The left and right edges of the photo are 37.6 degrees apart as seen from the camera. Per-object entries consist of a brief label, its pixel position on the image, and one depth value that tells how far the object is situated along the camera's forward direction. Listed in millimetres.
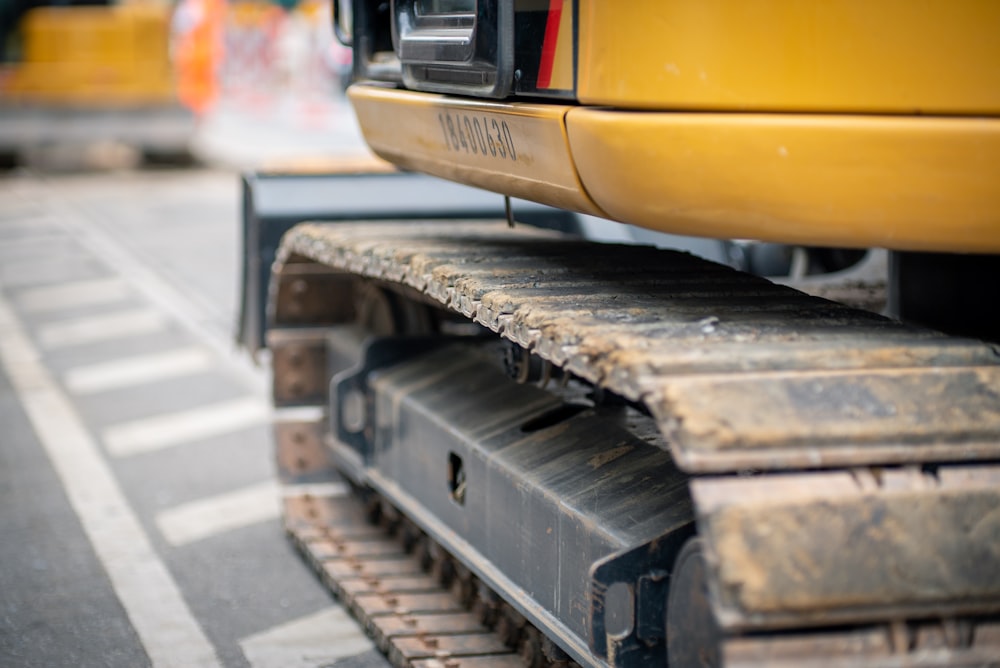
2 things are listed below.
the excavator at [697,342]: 2314
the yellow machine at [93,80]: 18031
